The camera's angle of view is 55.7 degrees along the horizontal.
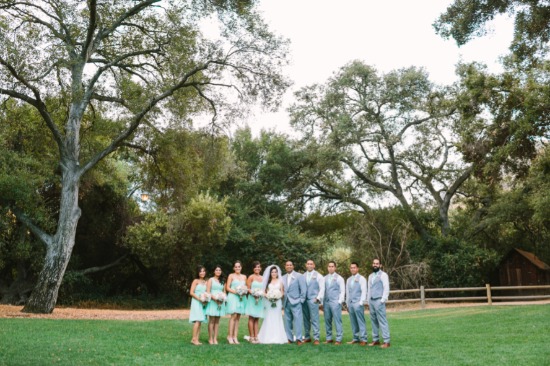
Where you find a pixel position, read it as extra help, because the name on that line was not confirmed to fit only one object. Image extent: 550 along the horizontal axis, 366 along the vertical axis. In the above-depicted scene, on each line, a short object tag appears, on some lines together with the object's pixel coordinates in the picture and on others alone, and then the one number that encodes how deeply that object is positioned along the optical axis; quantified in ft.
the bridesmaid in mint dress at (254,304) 35.40
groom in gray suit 35.86
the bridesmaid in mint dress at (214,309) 34.08
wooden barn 90.84
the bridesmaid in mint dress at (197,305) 33.47
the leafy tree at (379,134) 96.22
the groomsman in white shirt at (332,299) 35.88
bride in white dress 35.45
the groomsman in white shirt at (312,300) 35.76
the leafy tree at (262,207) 86.22
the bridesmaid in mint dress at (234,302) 34.88
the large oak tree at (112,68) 54.49
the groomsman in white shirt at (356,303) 35.09
